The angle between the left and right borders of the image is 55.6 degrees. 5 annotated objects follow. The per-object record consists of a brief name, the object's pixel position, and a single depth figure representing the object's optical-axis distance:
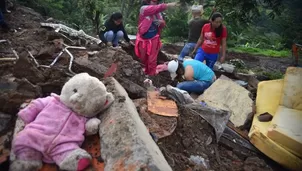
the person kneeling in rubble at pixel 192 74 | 5.05
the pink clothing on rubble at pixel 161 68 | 5.32
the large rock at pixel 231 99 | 4.62
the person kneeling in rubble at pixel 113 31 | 6.61
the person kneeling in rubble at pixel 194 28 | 7.07
